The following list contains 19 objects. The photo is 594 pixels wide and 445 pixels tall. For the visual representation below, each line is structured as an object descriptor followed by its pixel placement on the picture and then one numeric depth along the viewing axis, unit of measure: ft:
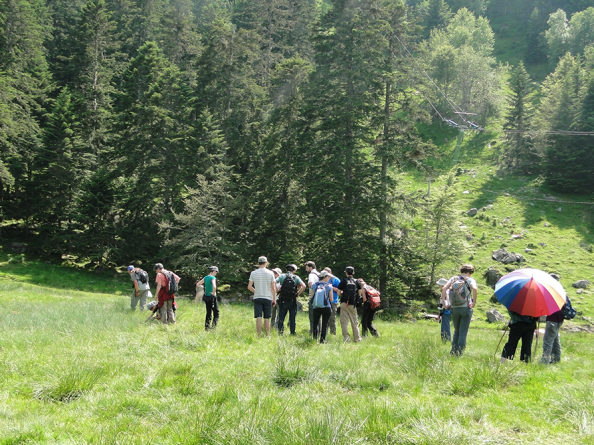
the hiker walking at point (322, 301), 31.73
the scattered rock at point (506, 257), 114.21
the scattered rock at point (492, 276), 106.73
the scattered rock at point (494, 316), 84.58
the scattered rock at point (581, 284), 104.17
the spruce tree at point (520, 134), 156.97
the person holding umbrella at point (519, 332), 24.56
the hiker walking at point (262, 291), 33.32
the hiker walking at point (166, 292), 38.63
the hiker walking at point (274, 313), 39.39
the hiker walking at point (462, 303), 27.09
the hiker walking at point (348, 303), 34.73
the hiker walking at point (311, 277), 34.65
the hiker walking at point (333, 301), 33.99
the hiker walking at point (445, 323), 35.58
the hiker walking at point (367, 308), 36.29
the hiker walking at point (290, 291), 34.73
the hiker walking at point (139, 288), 46.55
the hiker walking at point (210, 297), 35.99
